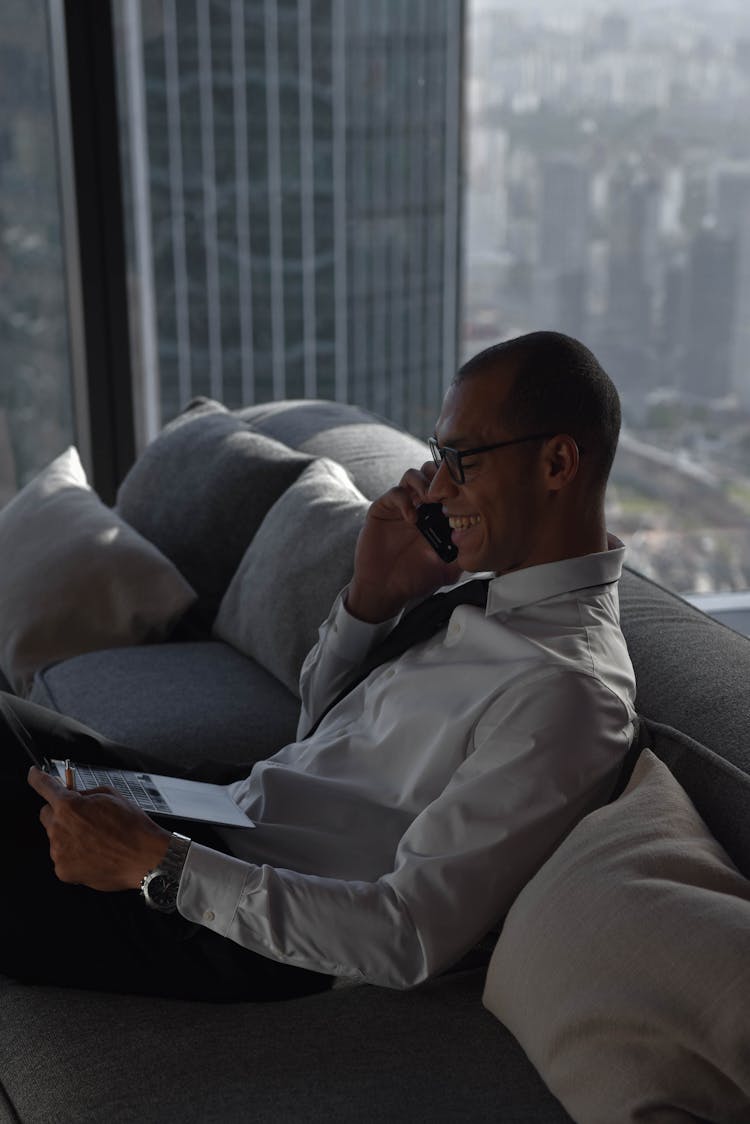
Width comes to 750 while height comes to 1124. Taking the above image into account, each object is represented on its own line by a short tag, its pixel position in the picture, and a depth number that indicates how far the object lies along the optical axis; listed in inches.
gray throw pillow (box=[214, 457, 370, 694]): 85.1
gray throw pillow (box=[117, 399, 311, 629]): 101.0
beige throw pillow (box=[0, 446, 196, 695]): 98.6
